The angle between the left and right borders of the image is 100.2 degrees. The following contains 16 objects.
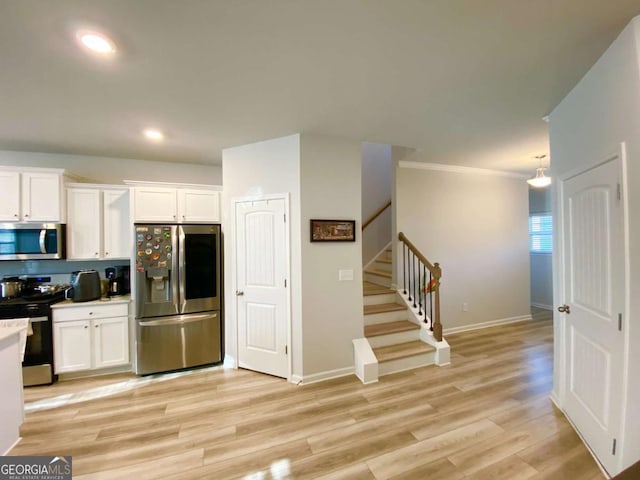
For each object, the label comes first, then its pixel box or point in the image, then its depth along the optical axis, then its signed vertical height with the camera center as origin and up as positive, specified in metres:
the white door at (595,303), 1.66 -0.47
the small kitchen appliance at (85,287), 3.13 -0.51
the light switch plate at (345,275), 3.17 -0.41
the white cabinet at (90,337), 3.02 -1.08
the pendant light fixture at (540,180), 3.68 +0.81
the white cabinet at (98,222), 3.30 +0.27
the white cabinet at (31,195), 3.00 +0.57
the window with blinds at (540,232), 5.78 +0.12
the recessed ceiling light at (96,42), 1.50 +1.18
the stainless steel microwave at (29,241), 3.05 +0.04
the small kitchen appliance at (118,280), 3.48 -0.47
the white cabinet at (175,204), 3.26 +0.50
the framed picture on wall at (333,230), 3.03 +0.12
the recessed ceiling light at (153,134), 2.86 +1.21
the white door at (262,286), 3.09 -0.53
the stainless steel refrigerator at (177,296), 3.16 -0.66
